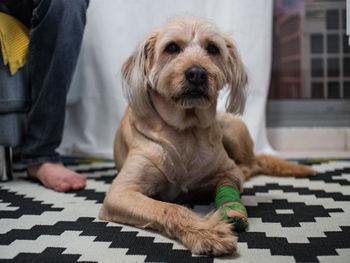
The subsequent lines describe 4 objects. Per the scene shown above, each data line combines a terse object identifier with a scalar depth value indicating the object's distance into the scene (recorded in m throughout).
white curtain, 2.27
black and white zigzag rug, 0.93
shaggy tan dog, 1.23
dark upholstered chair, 1.69
